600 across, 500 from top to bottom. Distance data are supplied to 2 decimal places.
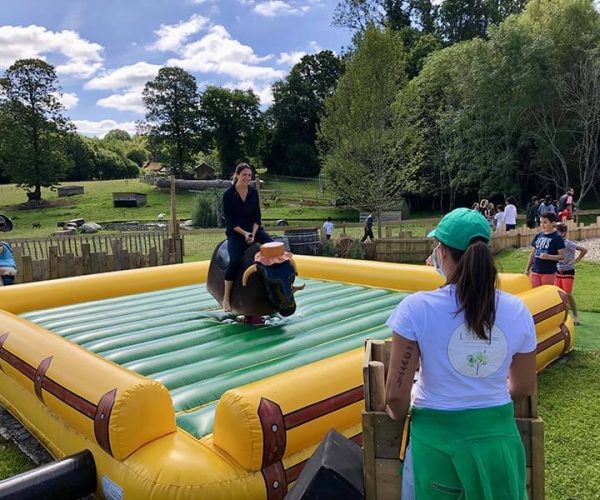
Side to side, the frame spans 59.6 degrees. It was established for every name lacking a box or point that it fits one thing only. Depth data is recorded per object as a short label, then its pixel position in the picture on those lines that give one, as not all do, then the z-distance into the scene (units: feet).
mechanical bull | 14.62
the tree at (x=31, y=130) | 115.55
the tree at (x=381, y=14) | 141.90
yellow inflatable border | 8.02
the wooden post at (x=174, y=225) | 37.35
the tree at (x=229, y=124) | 157.07
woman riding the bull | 15.85
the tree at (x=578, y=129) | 77.30
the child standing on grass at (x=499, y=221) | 49.01
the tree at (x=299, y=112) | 152.25
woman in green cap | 5.16
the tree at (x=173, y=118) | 156.46
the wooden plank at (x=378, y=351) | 6.35
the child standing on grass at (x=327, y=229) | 45.91
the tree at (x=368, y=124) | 60.59
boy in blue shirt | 18.45
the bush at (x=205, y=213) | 79.56
